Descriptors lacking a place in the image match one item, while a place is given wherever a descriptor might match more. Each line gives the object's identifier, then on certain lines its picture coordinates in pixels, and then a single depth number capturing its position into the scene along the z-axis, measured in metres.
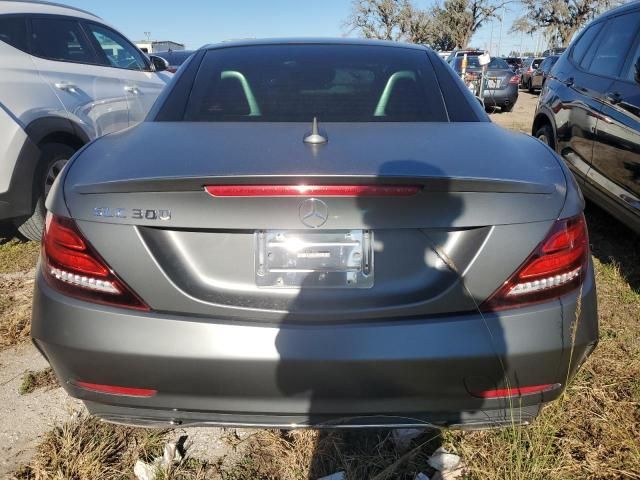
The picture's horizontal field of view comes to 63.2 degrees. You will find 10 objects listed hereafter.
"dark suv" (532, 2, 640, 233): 3.20
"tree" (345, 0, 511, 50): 49.34
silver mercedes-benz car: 1.43
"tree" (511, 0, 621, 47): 40.94
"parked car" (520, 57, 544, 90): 22.33
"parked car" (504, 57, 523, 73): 28.14
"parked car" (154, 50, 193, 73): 12.48
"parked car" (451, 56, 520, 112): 13.41
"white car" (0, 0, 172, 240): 3.51
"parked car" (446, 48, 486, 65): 17.89
